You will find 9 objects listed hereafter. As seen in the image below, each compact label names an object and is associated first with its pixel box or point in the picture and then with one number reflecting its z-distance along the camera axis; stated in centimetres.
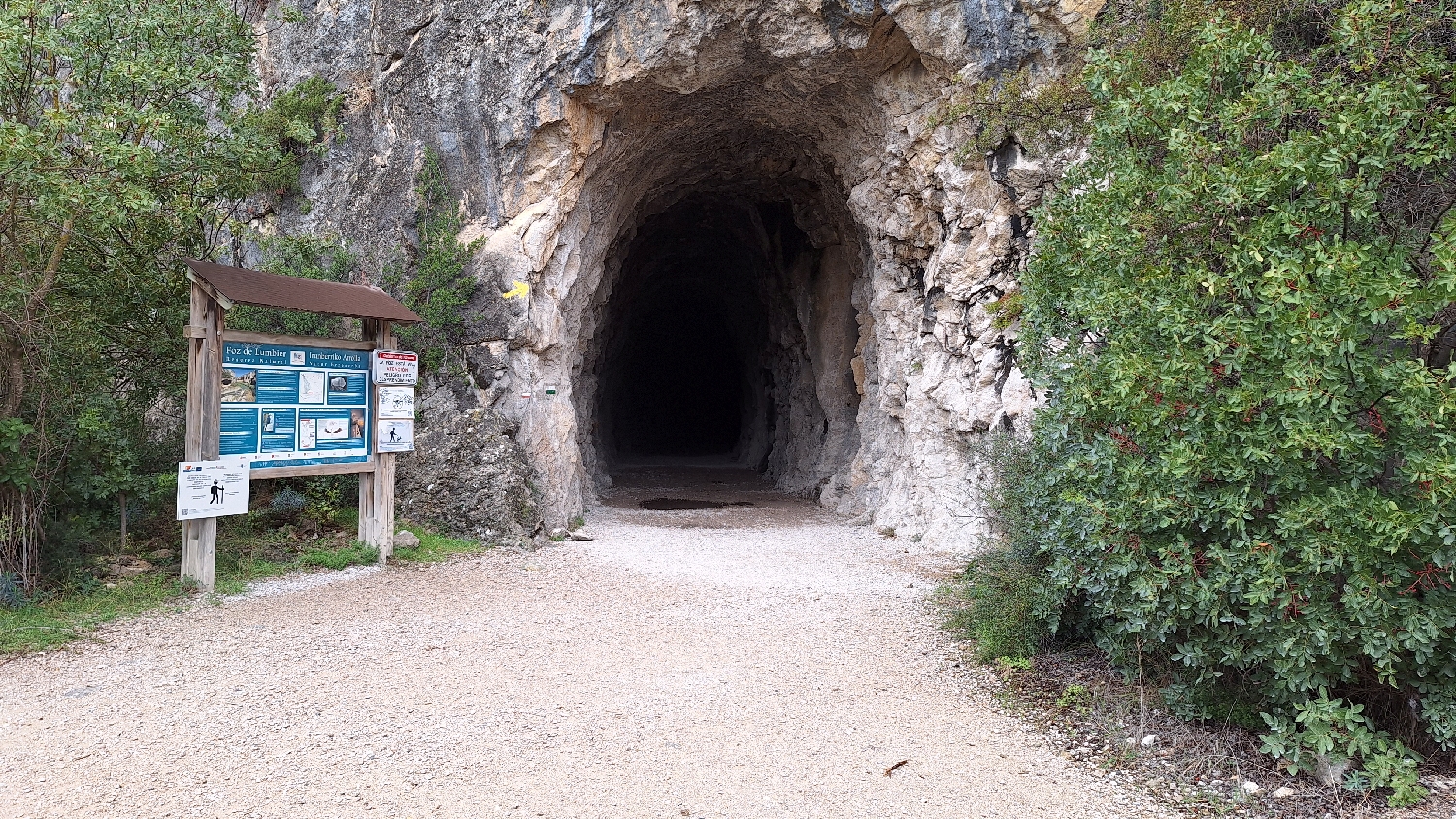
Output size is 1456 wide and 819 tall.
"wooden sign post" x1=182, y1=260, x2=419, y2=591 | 680
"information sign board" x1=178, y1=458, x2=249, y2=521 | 668
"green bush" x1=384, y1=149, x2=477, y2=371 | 1056
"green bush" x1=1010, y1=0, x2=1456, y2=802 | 319
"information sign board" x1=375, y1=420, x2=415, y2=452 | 827
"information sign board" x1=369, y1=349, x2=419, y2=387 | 820
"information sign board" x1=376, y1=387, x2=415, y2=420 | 827
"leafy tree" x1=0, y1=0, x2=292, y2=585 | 595
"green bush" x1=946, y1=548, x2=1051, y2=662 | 525
